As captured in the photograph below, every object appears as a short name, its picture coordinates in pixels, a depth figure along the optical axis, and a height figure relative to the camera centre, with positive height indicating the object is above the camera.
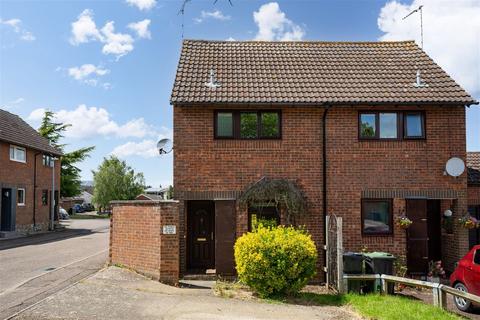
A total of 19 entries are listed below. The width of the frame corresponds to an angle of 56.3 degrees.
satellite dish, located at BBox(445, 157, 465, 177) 13.11 +0.58
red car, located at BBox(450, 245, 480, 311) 9.79 -2.04
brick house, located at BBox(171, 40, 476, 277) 13.03 +0.87
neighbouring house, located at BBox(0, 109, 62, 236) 24.95 +0.70
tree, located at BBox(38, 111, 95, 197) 47.69 +2.97
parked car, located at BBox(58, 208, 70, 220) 46.55 -2.89
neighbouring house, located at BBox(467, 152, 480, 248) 14.84 -0.40
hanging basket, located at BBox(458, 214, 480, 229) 12.87 -1.04
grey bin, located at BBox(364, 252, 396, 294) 11.81 -2.04
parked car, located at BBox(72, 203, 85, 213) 62.83 -2.99
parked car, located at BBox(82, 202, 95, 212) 68.38 -3.07
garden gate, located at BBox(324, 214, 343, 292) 10.95 -1.72
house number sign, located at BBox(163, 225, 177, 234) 11.52 -1.10
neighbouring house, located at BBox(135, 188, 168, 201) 71.61 -0.68
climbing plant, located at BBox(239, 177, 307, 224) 12.69 -0.24
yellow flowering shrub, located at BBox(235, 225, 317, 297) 10.35 -1.79
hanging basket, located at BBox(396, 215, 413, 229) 12.75 -1.02
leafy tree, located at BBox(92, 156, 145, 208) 58.12 +0.42
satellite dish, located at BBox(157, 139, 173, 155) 13.27 +1.26
